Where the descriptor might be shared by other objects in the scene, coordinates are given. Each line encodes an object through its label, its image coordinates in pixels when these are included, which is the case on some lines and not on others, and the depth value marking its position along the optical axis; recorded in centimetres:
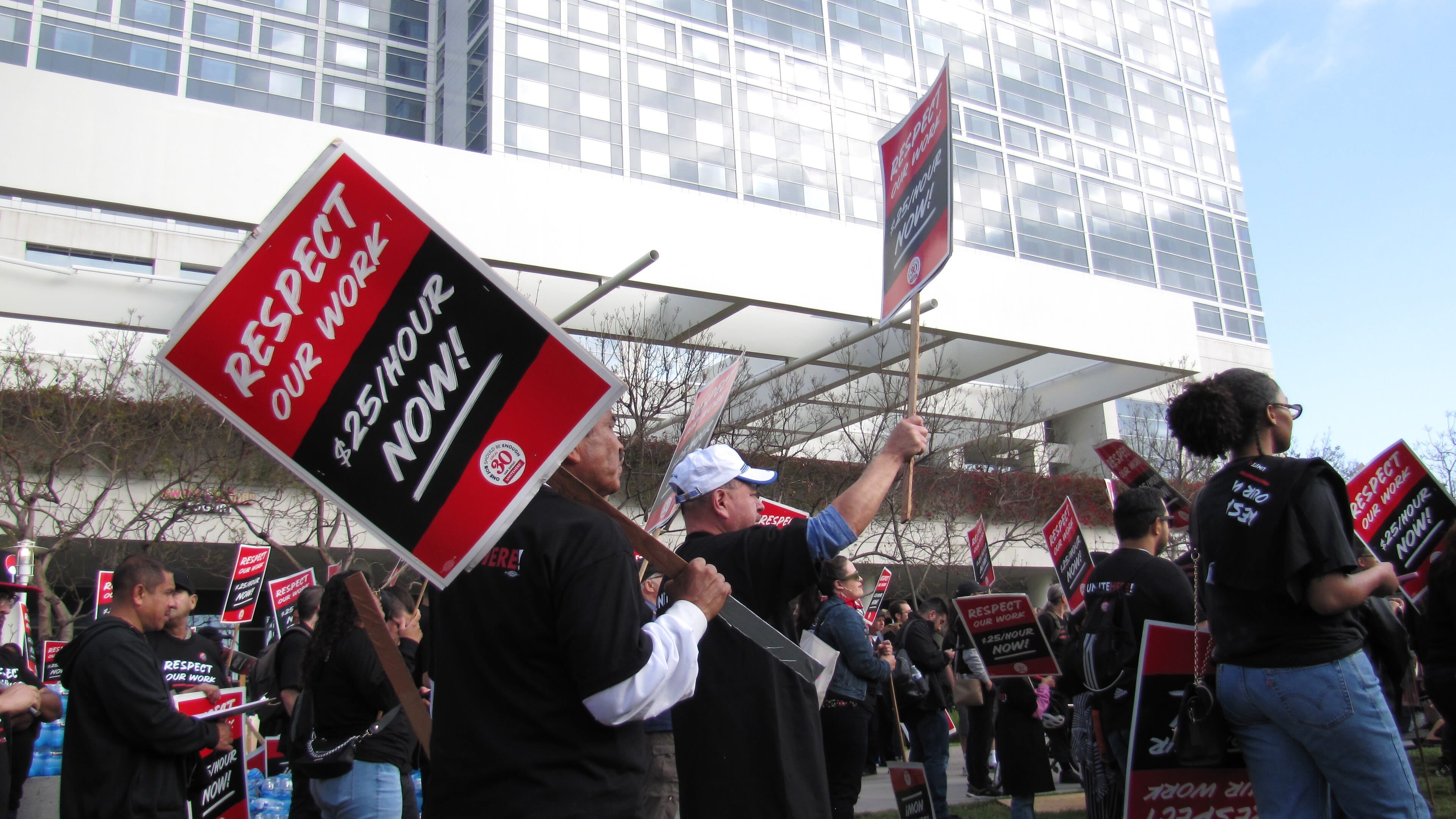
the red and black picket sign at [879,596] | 1537
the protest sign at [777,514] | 876
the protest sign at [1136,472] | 537
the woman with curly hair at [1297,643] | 305
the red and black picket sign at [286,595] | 1241
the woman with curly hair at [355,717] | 488
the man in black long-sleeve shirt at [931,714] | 905
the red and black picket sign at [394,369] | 233
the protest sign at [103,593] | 1284
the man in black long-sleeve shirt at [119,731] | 429
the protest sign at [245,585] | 1378
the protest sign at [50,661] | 1023
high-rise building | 2464
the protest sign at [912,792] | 687
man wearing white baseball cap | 341
